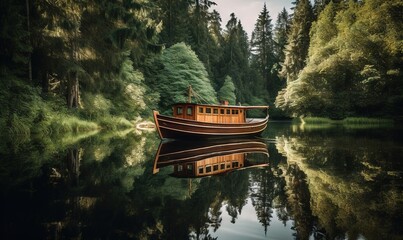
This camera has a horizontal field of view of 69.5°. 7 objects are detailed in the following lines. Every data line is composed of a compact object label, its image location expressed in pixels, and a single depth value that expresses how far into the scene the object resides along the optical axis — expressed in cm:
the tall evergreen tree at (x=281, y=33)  6946
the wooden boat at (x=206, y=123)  1644
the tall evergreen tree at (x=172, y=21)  4400
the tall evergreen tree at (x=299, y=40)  5216
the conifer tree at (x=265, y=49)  7012
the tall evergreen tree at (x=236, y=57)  6022
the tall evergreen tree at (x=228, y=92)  5262
